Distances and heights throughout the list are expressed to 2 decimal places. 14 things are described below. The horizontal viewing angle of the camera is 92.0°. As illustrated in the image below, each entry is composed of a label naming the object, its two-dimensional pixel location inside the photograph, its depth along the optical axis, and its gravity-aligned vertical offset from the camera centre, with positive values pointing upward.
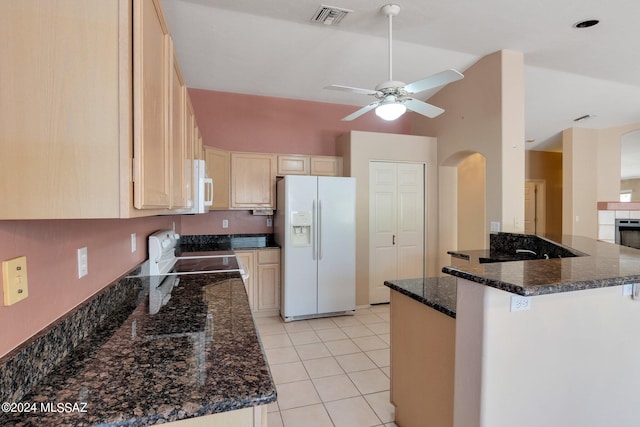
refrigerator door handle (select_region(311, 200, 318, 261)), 3.88 -0.20
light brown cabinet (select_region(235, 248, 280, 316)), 3.96 -0.86
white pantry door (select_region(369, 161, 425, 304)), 4.40 -0.16
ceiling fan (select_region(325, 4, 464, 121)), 2.25 +0.94
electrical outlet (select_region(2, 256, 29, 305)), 0.79 -0.18
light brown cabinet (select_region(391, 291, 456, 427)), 1.56 -0.85
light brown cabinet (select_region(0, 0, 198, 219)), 0.75 +0.26
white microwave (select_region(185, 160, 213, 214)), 2.37 +0.21
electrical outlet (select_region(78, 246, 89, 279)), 1.19 -0.20
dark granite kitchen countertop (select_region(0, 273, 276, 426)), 0.75 -0.48
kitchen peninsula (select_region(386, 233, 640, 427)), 1.21 -0.57
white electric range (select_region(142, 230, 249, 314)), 1.91 -0.45
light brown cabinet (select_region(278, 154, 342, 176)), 4.24 +0.67
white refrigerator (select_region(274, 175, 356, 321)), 3.82 -0.41
